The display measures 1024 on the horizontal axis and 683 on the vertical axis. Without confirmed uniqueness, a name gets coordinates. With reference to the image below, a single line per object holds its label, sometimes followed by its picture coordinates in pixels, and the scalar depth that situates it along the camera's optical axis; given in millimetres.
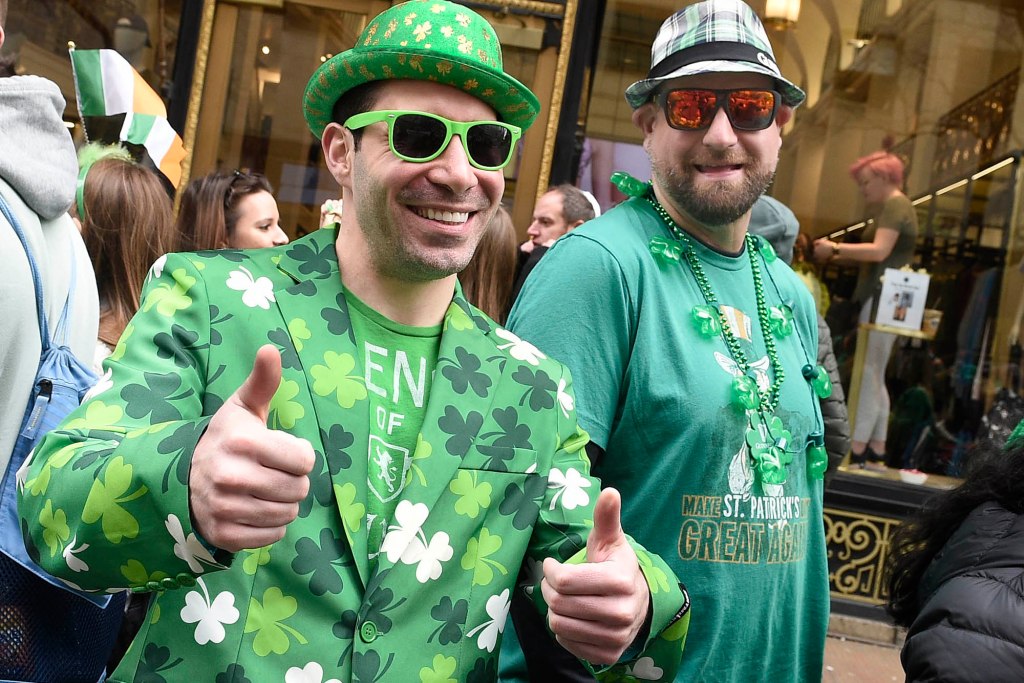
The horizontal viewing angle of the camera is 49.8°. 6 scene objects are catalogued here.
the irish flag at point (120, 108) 4867
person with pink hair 6992
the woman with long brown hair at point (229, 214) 4703
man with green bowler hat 1454
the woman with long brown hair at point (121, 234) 3578
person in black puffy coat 1748
